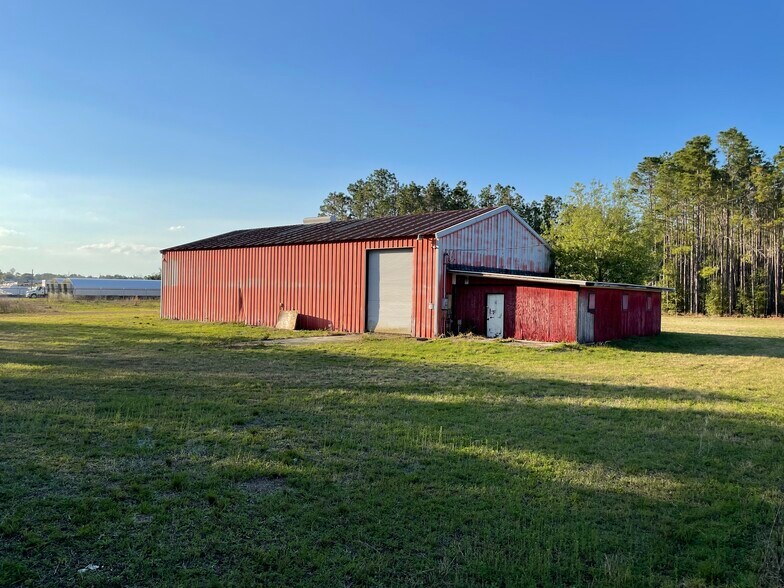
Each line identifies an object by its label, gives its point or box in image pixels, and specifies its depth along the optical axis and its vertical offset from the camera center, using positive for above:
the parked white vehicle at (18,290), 77.88 +0.59
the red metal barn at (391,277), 20.39 +0.92
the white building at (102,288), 72.47 +1.01
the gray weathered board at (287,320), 24.84 -0.98
